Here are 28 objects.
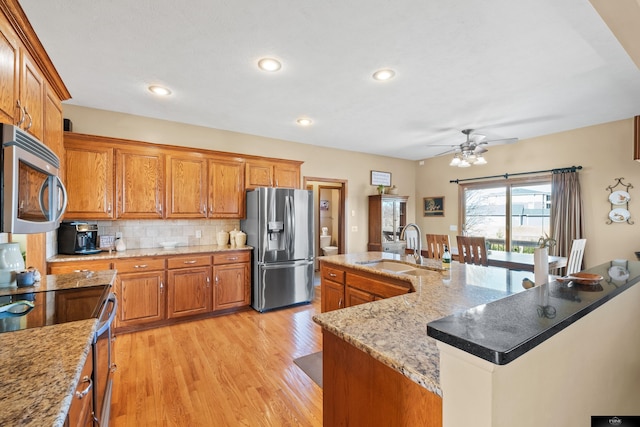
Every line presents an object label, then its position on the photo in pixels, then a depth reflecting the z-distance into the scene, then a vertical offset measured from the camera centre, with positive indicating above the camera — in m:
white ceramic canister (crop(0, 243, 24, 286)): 1.80 -0.32
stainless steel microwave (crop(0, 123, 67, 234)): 1.12 +0.13
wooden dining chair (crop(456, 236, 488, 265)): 3.61 -0.49
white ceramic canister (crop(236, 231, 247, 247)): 4.05 -0.37
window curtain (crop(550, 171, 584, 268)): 4.06 +0.03
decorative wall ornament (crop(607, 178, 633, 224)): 3.72 +0.14
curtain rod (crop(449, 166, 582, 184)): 4.10 +0.66
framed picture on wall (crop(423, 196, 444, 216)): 5.96 +0.15
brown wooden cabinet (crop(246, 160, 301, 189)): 4.20 +0.62
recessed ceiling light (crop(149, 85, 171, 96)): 2.83 +1.27
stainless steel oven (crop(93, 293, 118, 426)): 1.37 -0.85
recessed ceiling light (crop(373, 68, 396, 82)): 2.50 +1.27
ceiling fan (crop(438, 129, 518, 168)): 3.69 +0.82
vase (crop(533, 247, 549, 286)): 1.63 -0.31
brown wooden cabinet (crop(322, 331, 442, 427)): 0.85 -0.63
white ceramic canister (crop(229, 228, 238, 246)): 4.10 -0.33
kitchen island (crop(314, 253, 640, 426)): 0.66 -0.45
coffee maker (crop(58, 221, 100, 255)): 3.06 -0.28
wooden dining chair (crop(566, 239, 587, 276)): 3.28 -0.52
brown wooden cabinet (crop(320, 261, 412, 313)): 2.25 -0.67
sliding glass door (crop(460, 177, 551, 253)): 4.63 +0.02
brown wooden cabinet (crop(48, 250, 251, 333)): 3.12 -0.88
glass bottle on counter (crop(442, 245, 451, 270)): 2.33 -0.40
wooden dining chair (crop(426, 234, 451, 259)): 3.66 -0.43
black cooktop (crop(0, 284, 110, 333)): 1.28 -0.49
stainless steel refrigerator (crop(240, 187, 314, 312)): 3.88 -0.45
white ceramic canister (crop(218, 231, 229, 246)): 4.13 -0.36
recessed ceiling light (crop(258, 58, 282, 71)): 2.33 +1.27
